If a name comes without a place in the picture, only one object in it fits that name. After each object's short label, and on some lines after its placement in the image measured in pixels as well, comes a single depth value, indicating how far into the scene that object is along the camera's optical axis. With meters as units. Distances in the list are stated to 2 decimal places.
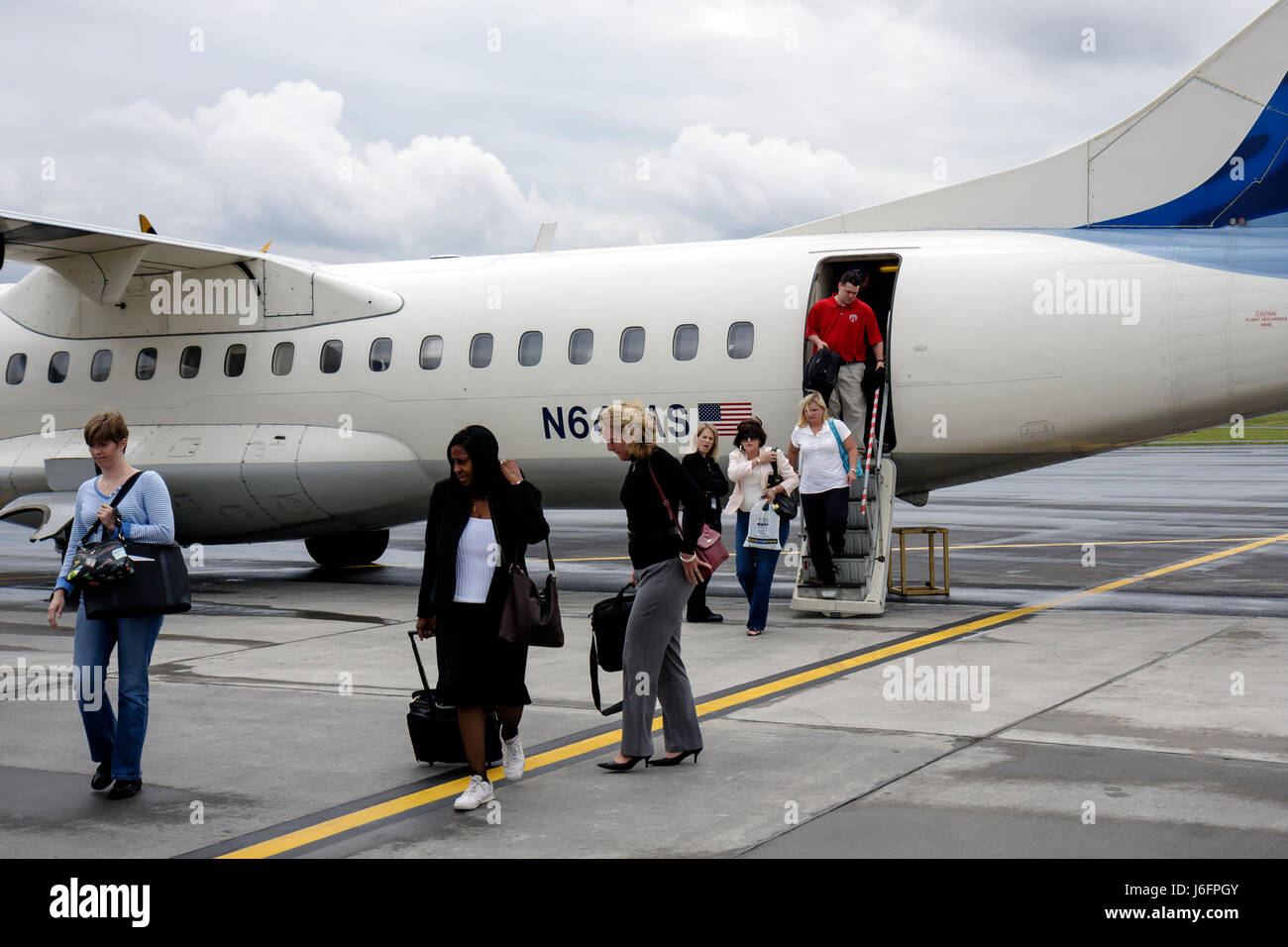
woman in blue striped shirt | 6.55
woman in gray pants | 6.93
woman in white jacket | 11.68
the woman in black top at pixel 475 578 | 6.36
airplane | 12.15
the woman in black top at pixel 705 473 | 9.68
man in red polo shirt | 12.90
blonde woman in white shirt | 12.05
